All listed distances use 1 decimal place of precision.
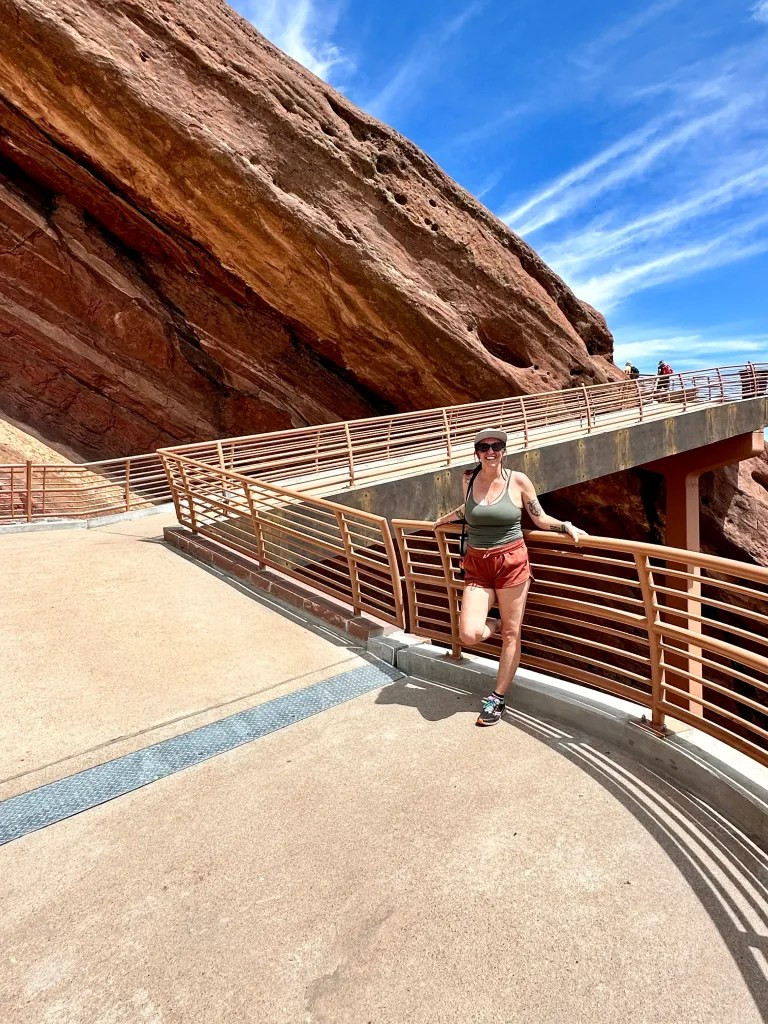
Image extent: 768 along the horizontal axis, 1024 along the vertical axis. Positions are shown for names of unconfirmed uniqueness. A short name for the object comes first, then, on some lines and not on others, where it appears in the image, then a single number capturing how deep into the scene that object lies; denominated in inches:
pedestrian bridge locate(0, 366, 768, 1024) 72.8
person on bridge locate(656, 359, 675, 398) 803.0
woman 141.3
